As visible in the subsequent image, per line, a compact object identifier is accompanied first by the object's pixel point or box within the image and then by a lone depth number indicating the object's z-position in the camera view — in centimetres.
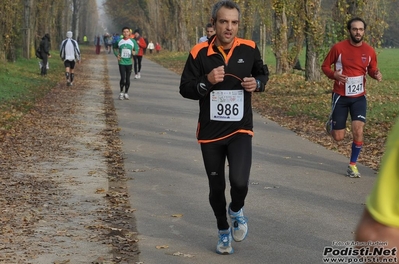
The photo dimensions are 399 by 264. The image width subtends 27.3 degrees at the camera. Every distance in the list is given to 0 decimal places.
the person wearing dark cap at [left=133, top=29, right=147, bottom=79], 3039
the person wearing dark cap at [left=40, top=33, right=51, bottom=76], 3080
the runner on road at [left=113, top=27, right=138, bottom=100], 1984
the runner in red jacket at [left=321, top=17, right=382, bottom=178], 952
